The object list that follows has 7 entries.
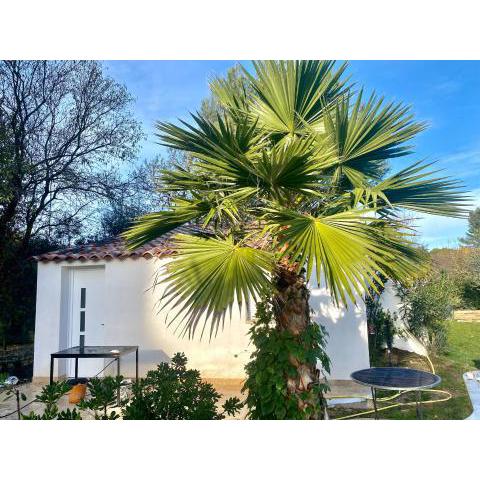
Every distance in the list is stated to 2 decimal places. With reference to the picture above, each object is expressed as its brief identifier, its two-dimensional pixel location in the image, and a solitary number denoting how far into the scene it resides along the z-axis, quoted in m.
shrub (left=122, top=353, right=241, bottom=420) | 3.28
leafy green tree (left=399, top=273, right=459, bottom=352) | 8.80
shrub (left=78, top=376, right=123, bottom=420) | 2.77
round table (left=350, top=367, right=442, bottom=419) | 3.96
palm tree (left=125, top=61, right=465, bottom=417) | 3.00
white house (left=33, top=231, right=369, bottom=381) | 7.22
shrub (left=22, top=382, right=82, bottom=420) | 2.75
